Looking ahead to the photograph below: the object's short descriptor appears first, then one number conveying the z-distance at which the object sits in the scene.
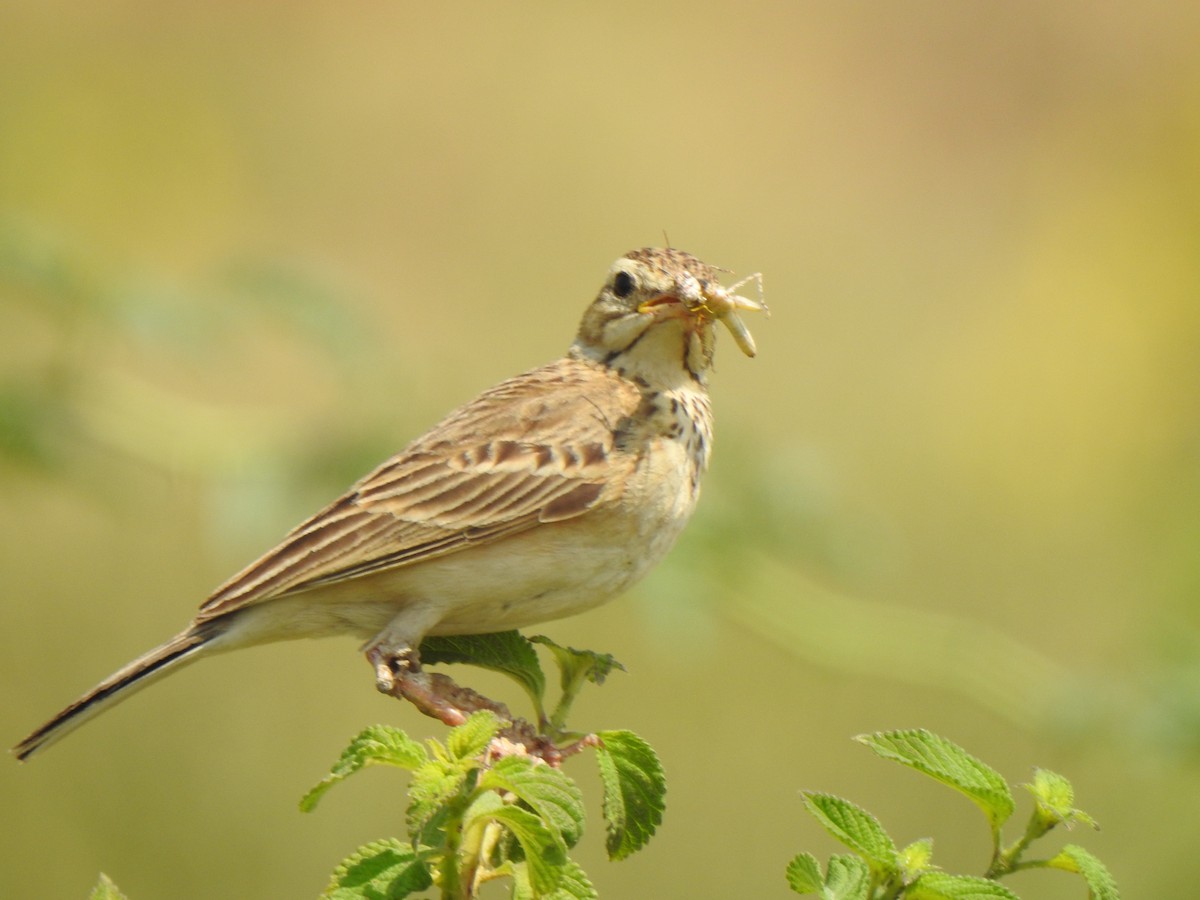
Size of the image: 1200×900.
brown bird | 7.36
